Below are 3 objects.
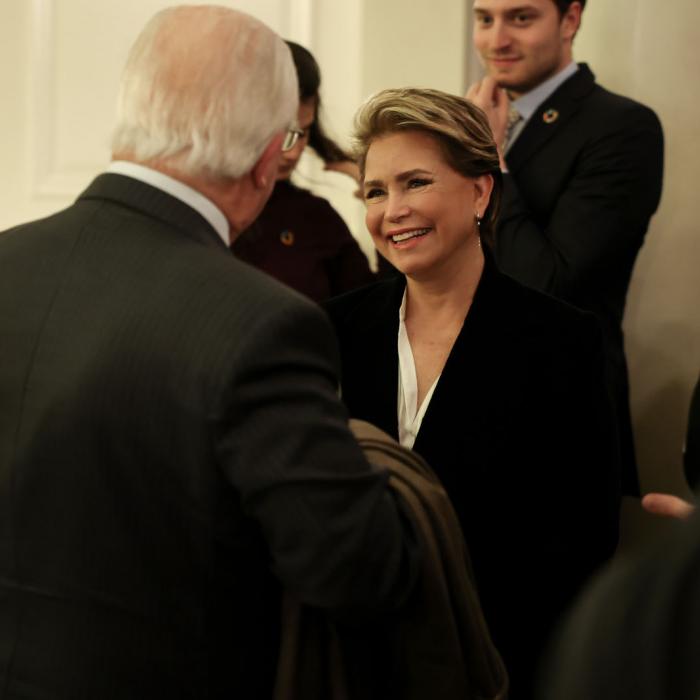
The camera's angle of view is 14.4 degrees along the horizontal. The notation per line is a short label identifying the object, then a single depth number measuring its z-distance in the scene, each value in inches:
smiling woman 128.9
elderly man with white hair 111.2
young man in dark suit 150.7
